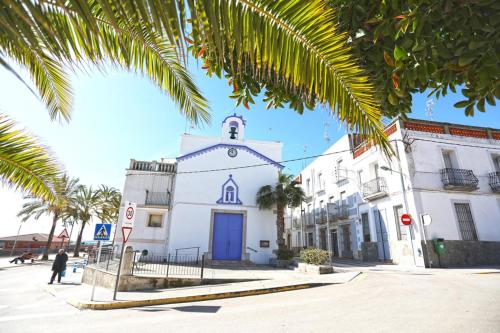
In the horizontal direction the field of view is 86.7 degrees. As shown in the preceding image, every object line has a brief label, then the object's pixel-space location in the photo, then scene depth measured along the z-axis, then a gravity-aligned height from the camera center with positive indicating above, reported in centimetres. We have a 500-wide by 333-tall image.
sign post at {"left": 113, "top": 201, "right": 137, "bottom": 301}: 852 +84
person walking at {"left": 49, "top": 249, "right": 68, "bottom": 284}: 1232 -86
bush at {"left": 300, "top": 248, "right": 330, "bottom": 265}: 1331 -29
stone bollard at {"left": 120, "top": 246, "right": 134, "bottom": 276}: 1031 -59
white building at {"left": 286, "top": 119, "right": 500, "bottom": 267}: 1598 +357
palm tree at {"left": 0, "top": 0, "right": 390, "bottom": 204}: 118 +128
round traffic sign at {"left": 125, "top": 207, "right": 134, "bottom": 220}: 868 +105
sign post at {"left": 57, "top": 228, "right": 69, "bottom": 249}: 1654 +65
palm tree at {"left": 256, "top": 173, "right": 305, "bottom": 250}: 1888 +352
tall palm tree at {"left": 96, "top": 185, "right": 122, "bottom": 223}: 3456 +553
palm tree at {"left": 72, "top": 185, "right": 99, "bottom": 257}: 3325 +500
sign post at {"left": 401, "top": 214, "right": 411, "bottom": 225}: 1575 +193
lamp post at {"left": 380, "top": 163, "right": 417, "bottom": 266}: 1595 +316
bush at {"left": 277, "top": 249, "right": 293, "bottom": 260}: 1750 -27
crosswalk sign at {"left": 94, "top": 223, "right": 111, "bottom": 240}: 907 +48
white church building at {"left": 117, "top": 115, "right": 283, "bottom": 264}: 1870 +334
